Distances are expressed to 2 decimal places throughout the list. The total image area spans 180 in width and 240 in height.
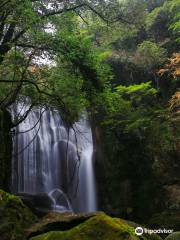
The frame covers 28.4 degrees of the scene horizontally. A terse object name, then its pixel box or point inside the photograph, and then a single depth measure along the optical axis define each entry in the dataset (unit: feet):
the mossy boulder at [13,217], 21.02
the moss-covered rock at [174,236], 18.33
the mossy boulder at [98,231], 17.22
